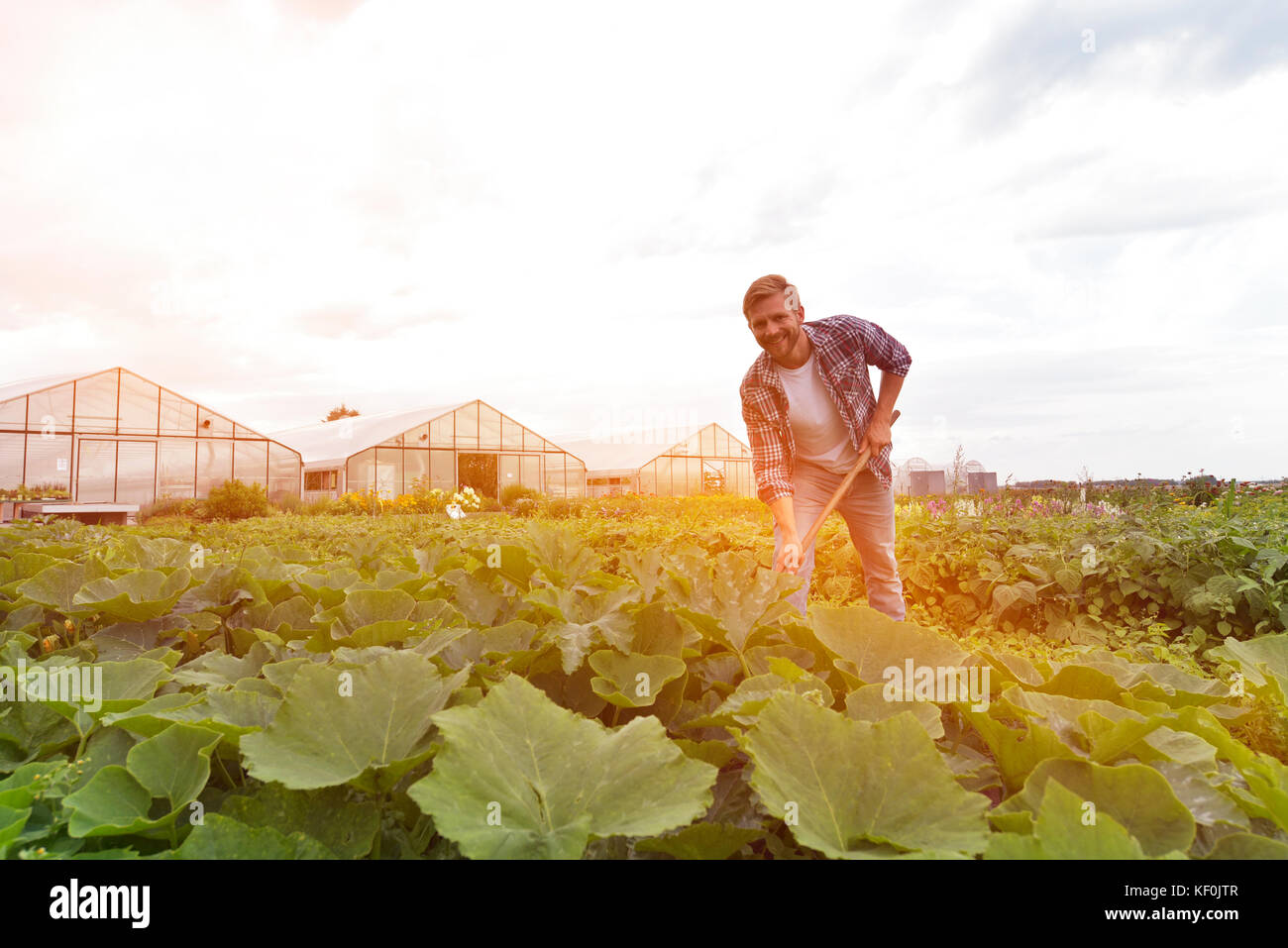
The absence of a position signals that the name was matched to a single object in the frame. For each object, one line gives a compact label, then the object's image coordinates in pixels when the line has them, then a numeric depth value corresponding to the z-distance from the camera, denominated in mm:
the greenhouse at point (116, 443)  18188
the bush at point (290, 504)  19312
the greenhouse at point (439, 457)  22562
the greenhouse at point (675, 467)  26562
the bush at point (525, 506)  17566
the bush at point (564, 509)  14866
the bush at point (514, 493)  22250
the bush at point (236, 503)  17969
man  4043
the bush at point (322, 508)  17766
